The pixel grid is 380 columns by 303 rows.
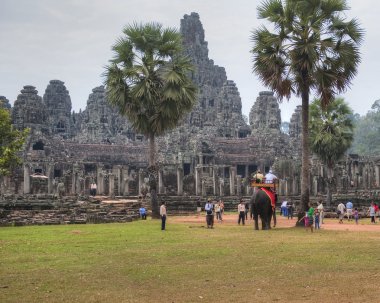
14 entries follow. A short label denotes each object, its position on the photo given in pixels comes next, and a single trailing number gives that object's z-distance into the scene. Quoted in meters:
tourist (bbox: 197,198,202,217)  33.69
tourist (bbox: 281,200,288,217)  29.58
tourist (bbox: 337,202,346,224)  24.22
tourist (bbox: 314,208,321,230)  19.73
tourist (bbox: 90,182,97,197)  42.05
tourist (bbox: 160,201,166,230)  18.95
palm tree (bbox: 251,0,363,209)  19.25
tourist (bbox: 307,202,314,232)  18.58
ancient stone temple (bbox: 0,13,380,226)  45.06
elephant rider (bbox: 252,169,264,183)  19.19
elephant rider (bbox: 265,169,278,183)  19.11
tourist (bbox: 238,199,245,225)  21.83
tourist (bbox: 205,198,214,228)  19.98
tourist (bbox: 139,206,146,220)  25.56
